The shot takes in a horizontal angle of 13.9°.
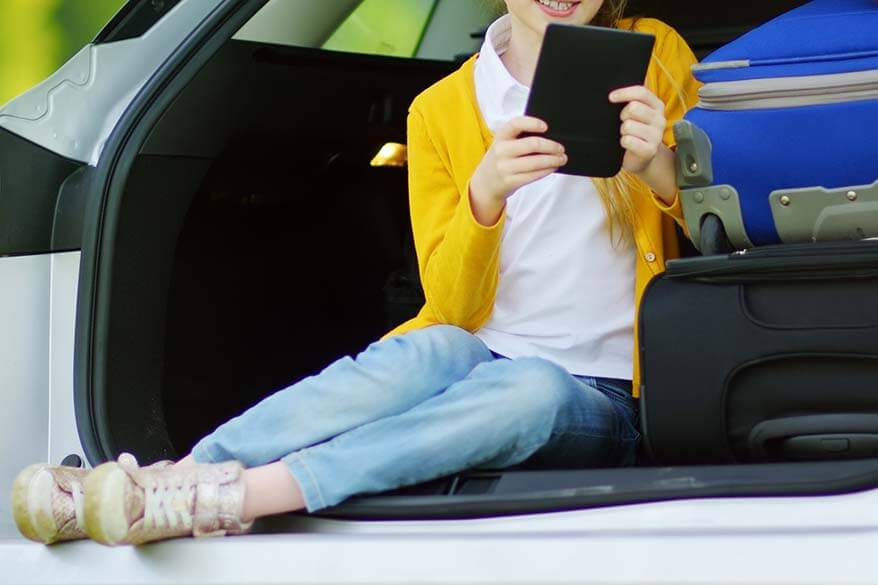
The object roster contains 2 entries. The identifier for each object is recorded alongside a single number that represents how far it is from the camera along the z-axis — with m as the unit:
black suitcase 3.76
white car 3.71
